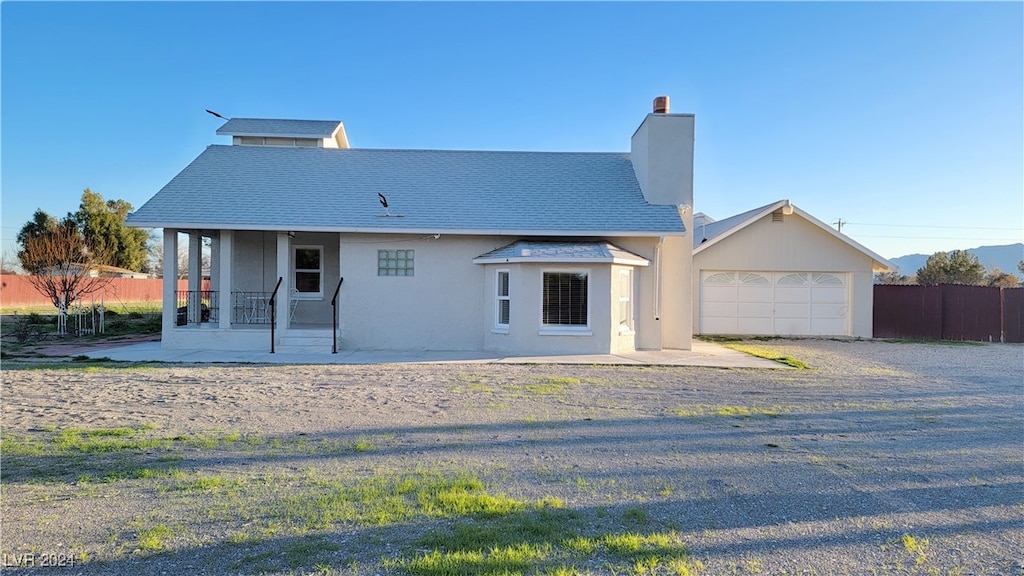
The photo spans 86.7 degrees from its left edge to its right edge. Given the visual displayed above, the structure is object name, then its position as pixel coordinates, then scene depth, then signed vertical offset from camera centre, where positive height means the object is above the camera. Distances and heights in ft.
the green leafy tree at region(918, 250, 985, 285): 97.35 +4.68
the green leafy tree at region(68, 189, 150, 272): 122.42 +14.28
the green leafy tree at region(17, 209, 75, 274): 115.14 +13.90
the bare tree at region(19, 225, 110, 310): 57.88 +2.54
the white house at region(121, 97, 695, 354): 44.42 +3.21
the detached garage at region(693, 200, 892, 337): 62.03 +1.51
